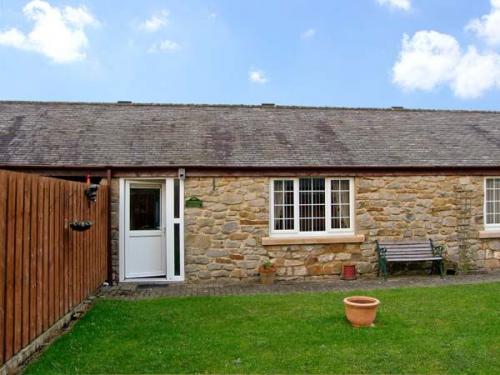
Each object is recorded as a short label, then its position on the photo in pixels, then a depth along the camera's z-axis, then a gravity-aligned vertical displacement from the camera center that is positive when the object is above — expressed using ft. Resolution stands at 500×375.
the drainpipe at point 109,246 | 33.12 -3.11
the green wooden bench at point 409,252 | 35.45 -3.87
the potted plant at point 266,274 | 33.86 -5.26
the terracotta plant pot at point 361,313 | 20.97 -5.10
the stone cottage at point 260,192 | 34.17 +1.00
